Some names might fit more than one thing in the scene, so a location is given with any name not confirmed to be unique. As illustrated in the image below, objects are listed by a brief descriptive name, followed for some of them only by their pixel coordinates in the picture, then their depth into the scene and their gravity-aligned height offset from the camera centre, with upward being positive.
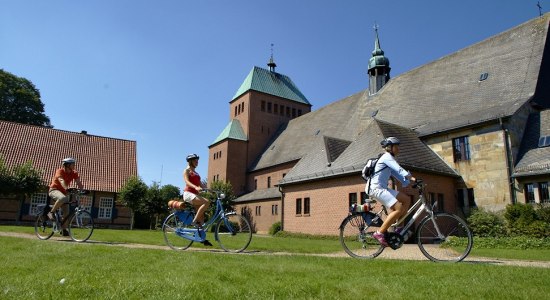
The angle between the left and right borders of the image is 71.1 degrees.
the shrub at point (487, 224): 19.14 -0.18
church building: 20.50 +4.80
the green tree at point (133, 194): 29.52 +1.57
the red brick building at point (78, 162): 28.64 +4.23
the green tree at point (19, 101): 45.34 +13.23
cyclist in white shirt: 6.40 +0.54
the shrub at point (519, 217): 17.94 +0.20
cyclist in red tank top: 8.29 +0.50
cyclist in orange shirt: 9.53 +0.67
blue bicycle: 8.16 -0.27
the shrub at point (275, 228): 29.70 -0.85
